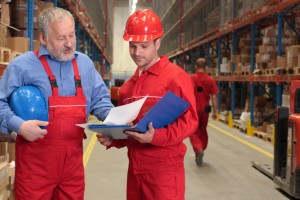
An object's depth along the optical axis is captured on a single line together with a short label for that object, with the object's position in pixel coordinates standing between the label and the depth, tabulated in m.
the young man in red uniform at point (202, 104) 7.13
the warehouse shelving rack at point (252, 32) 8.91
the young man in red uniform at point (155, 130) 2.62
